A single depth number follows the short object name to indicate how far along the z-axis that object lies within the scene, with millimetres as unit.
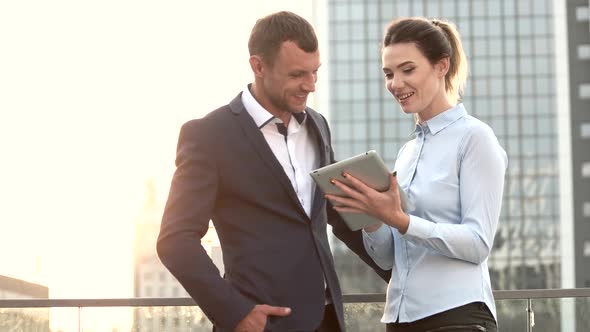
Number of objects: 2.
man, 4133
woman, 4195
